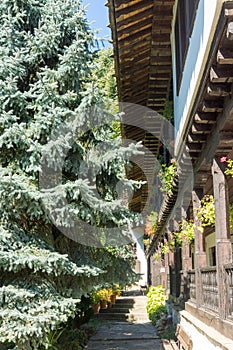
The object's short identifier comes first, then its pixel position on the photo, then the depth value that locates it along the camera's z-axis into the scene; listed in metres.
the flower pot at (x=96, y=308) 15.04
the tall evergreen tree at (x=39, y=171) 6.79
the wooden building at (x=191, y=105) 5.03
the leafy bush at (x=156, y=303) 14.05
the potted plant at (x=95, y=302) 13.38
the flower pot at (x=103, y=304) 16.73
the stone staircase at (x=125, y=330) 10.32
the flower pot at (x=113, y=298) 17.57
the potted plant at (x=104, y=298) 14.65
